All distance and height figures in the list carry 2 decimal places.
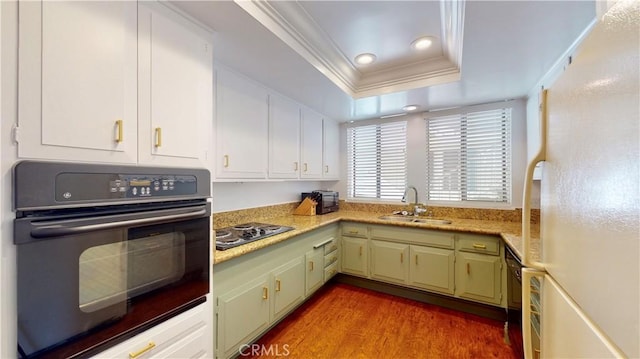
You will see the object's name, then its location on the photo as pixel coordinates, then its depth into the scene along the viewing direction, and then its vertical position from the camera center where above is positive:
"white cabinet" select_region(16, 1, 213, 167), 0.85 +0.39
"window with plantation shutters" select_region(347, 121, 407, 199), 3.47 +0.28
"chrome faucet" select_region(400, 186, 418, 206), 3.30 -0.18
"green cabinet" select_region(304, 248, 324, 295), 2.53 -0.91
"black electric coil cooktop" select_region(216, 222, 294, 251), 1.81 -0.44
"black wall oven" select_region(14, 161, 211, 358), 0.82 -0.28
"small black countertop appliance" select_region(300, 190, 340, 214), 3.37 -0.26
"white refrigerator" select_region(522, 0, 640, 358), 0.42 -0.03
